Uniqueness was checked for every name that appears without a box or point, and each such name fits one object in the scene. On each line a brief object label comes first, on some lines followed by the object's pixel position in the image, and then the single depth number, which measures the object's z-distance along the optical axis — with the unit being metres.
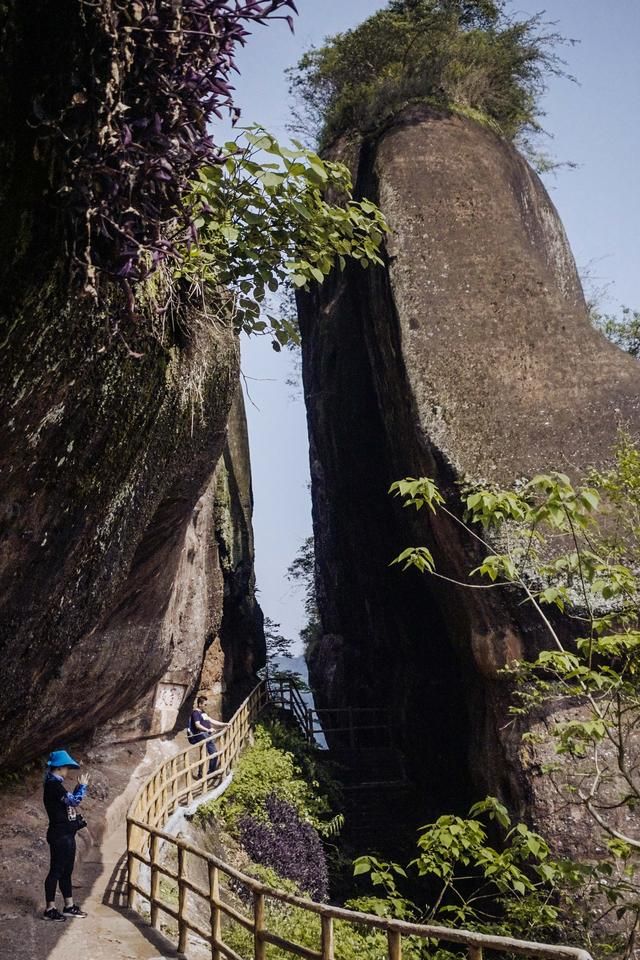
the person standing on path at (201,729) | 13.85
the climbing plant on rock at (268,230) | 5.50
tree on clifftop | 19.28
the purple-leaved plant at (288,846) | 12.74
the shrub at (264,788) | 13.14
